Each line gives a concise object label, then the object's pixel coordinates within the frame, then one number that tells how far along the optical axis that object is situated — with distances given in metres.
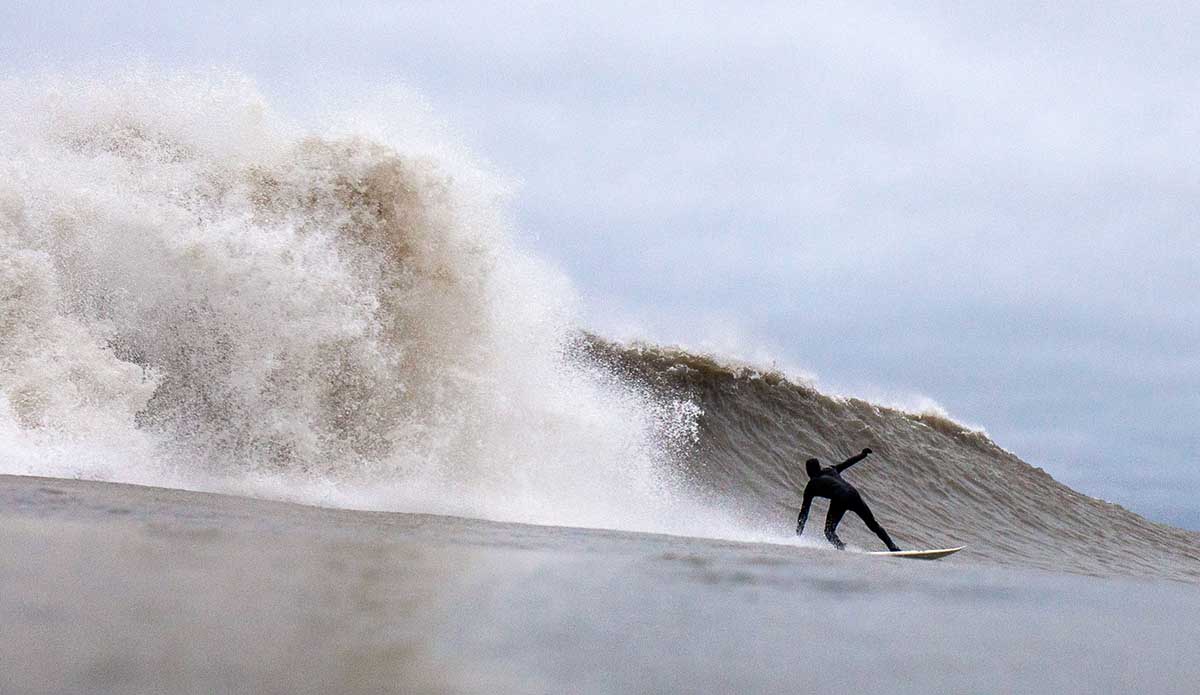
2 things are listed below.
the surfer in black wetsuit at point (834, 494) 20.00
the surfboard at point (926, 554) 18.41
